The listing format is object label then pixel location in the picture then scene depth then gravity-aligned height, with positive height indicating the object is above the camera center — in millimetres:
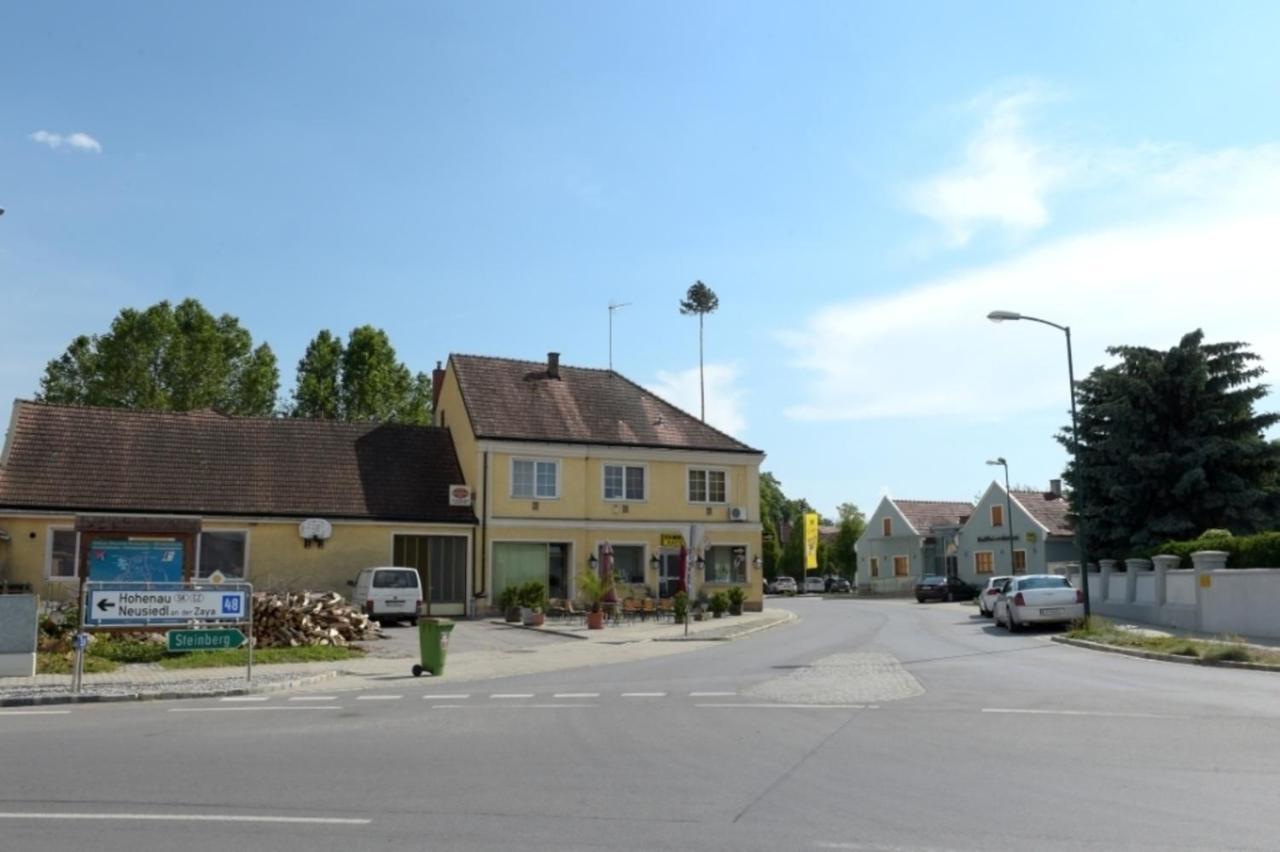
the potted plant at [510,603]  34594 -1482
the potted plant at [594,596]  31812 -1204
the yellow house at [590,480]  38656 +2686
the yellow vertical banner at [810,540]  87875 +1107
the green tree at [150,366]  59344 +10137
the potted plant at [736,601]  39094 -1614
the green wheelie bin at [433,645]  19988 -1575
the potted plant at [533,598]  33500 -1318
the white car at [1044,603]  29125 -1315
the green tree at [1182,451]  40844 +3675
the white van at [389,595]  30984 -1070
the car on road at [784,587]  86750 -2546
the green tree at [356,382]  66375 +10234
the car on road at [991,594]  37562 -1409
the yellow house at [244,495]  31750 +1881
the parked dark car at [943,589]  60031 -1954
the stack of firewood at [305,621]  24422 -1454
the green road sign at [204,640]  20078 -1492
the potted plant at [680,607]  33094 -1563
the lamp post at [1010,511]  62406 +2422
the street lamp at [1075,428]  27906 +3008
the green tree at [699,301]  84500 +18799
